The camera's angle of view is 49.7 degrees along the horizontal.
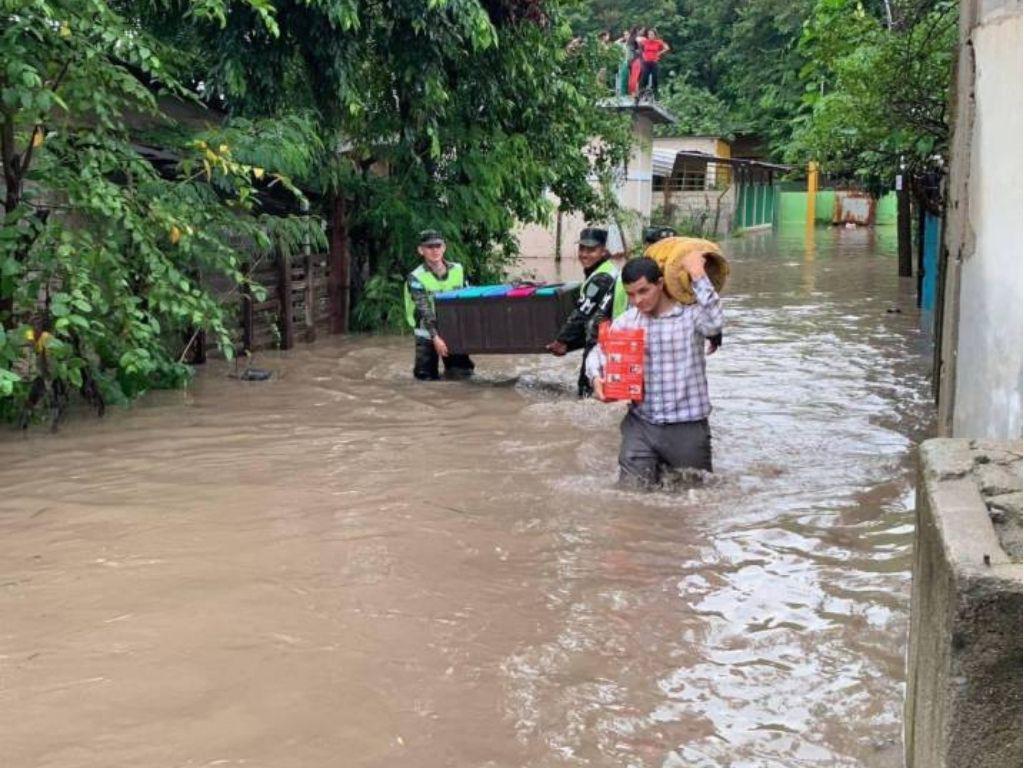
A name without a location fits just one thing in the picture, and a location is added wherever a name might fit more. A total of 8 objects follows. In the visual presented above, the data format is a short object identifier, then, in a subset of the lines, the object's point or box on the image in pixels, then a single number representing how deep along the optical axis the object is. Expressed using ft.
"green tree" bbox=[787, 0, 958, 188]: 36.81
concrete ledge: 7.61
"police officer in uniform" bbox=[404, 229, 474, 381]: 32.48
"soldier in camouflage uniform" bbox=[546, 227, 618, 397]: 28.48
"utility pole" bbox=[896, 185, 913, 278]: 63.05
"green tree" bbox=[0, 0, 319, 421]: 23.17
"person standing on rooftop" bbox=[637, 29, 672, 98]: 100.12
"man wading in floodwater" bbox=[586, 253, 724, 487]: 20.16
